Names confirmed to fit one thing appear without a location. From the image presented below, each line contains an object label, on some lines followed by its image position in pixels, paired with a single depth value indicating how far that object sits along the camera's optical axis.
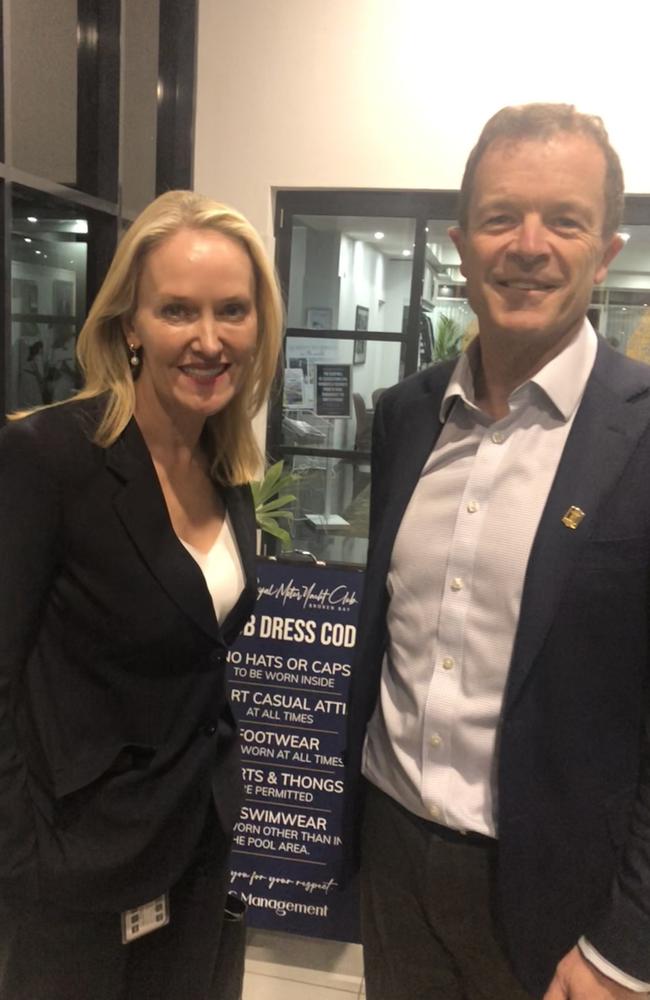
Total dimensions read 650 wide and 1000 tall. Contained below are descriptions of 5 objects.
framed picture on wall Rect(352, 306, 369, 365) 3.53
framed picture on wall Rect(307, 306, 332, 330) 3.55
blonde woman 1.20
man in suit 1.04
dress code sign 2.28
